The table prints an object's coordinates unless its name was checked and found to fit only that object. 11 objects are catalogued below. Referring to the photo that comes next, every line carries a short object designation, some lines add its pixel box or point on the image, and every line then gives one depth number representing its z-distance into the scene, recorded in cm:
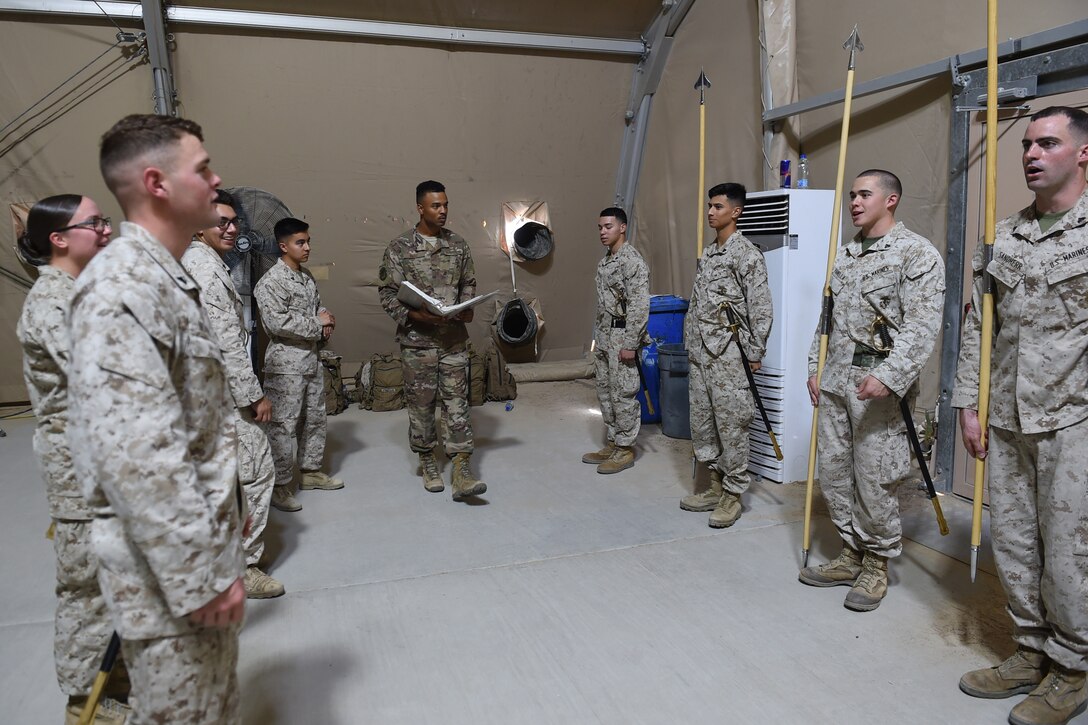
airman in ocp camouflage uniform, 392
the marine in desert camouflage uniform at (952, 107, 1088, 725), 193
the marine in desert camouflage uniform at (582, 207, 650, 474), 422
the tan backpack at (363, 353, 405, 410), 604
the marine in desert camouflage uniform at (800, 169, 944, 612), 247
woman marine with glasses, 173
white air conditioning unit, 386
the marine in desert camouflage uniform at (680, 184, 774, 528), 342
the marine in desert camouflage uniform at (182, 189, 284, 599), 264
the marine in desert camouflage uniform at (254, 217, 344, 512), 363
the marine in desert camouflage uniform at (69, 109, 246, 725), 111
